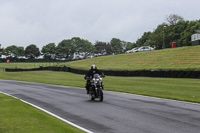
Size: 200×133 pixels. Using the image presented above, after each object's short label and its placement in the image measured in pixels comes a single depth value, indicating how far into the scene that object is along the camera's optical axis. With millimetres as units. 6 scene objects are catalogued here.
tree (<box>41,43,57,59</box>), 154100
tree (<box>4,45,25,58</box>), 155625
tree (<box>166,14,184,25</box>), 117500
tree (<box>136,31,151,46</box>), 145250
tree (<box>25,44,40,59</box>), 156250
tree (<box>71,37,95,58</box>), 160500
